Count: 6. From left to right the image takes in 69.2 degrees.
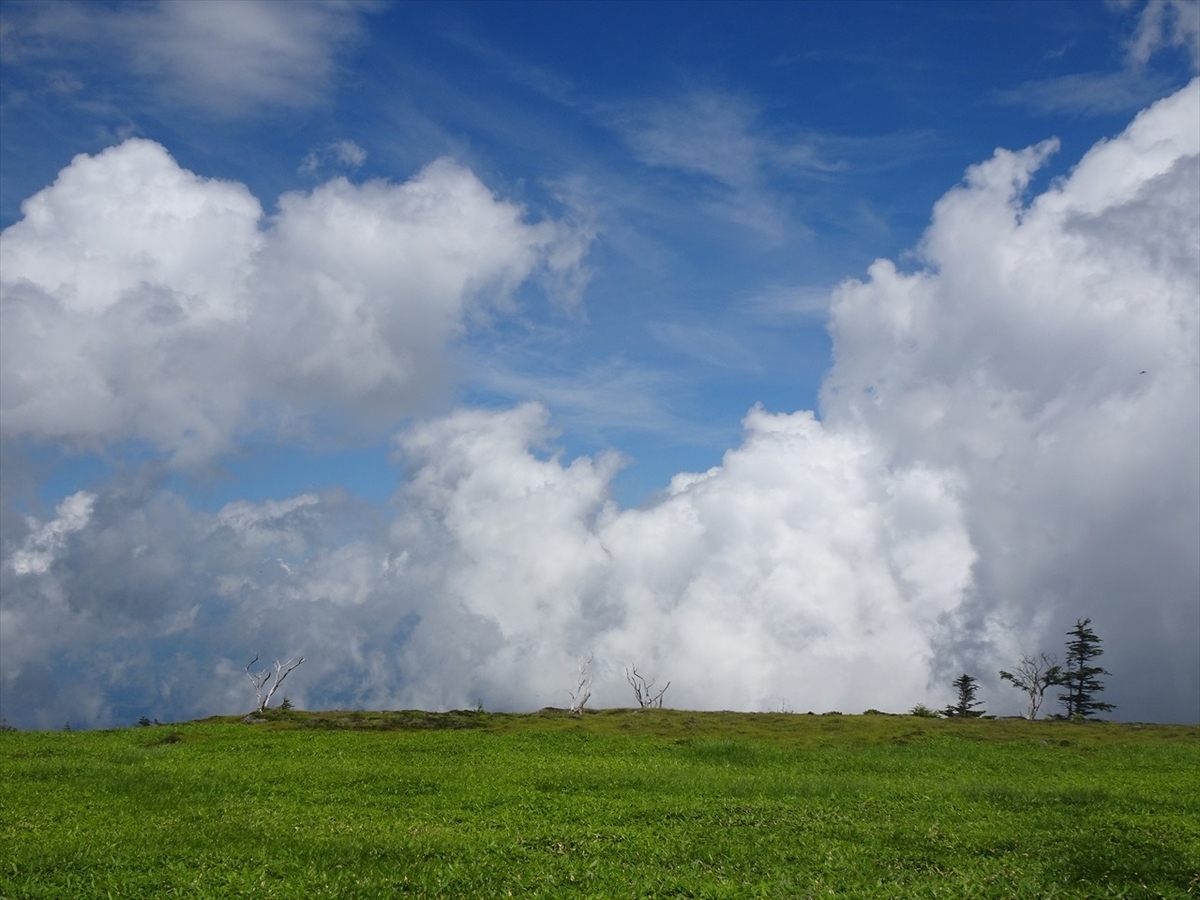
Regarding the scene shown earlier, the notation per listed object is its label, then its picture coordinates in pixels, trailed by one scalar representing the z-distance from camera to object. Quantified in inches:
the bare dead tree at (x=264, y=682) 3503.9
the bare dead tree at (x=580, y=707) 3959.2
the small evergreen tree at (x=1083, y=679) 5162.4
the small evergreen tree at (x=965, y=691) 5887.8
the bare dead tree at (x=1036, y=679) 4990.7
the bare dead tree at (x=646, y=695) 4964.6
